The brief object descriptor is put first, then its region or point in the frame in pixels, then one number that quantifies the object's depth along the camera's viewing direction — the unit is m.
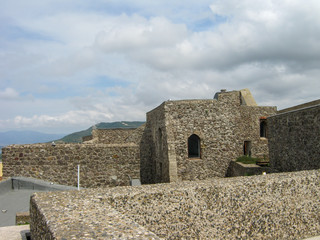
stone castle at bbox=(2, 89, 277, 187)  10.84
